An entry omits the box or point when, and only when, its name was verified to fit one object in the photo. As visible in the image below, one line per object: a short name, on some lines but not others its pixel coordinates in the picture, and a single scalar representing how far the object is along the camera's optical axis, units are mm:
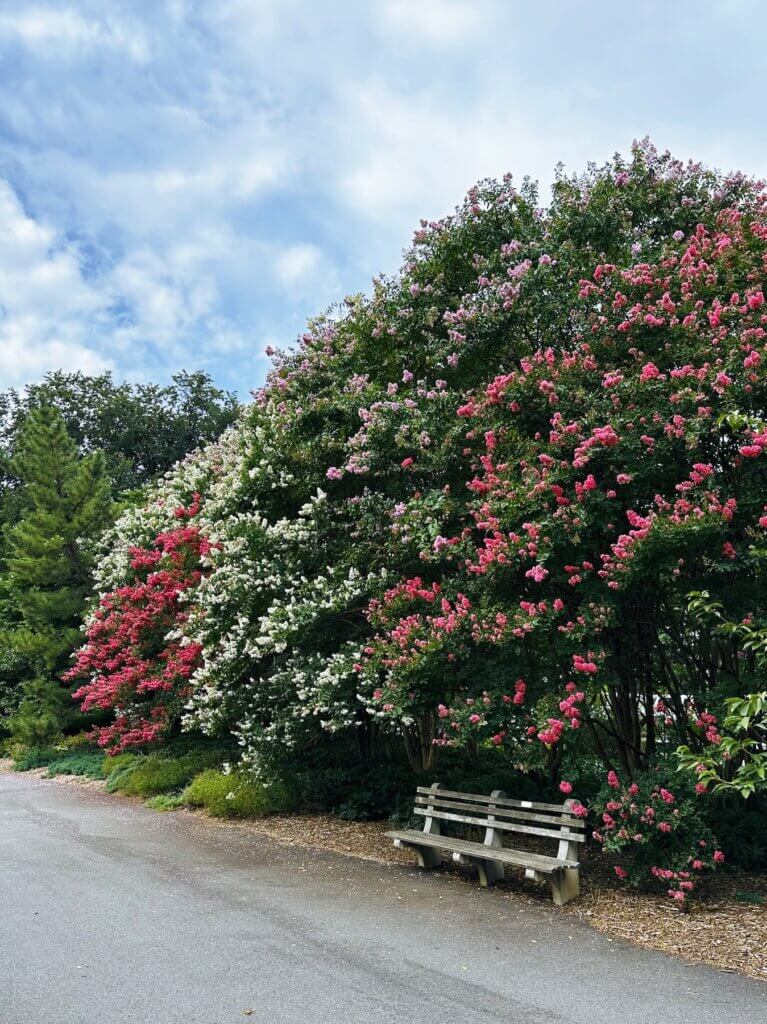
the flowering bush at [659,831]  5258
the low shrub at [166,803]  9711
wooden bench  5527
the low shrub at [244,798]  8953
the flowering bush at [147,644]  11133
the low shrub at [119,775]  11336
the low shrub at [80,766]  12867
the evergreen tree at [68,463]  15820
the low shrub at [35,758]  14359
